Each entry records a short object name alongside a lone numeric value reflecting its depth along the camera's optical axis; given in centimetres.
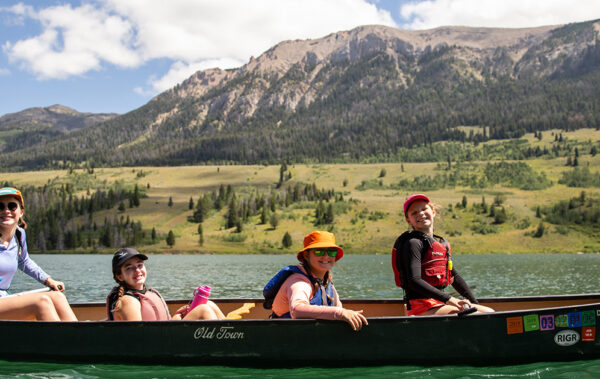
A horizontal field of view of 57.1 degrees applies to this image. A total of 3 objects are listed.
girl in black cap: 1194
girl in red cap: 1191
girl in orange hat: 1157
